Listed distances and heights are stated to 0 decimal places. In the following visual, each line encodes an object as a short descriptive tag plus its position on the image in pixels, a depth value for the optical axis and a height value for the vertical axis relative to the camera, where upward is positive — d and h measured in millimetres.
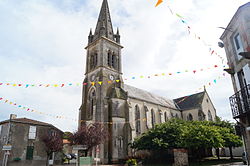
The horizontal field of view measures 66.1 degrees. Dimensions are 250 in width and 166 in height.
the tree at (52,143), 21438 -451
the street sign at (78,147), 13370 -597
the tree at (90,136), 20250 +152
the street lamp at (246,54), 7908 +3161
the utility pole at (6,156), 18594 -1503
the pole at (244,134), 9177 -24
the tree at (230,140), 19178 -584
